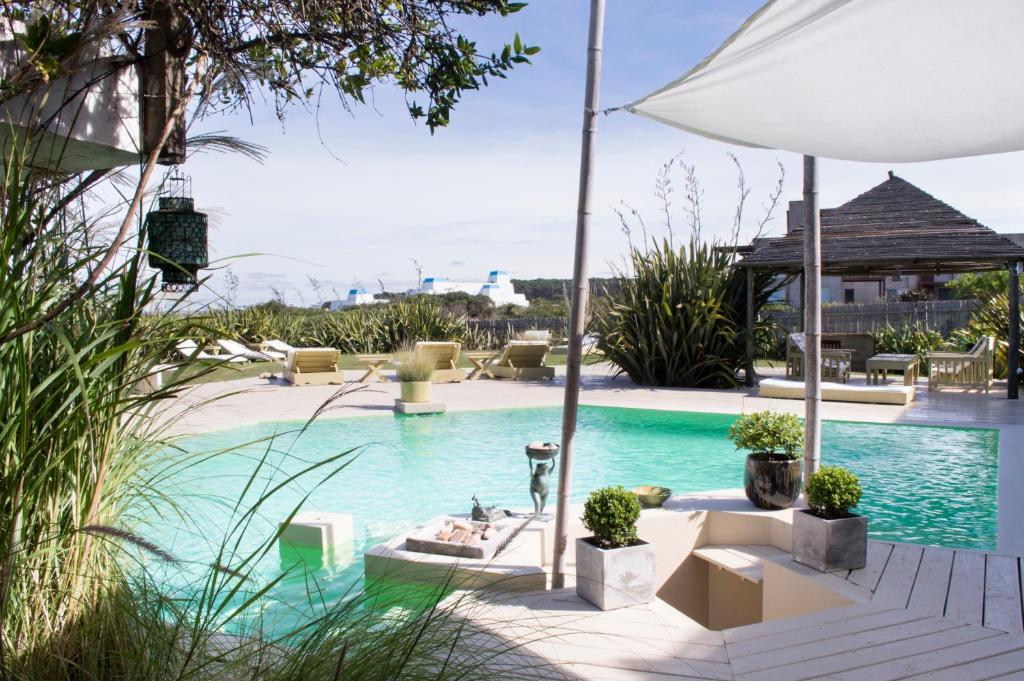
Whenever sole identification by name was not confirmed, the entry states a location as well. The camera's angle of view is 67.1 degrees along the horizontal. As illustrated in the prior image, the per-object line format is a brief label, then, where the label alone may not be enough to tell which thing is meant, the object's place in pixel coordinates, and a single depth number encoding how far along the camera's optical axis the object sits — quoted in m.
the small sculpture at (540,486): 5.36
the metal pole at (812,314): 4.56
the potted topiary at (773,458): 5.04
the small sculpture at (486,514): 5.06
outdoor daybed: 10.75
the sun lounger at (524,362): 15.05
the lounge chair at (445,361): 14.48
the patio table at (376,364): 14.28
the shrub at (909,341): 15.52
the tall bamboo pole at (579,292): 3.48
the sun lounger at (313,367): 13.89
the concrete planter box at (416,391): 11.11
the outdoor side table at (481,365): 15.57
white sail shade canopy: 3.32
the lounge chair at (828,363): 12.64
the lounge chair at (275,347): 18.65
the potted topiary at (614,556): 3.55
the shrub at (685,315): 13.16
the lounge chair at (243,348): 16.27
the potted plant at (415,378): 11.12
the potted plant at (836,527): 3.93
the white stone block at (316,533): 5.37
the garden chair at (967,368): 11.88
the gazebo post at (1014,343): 11.12
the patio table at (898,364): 12.06
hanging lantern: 3.02
